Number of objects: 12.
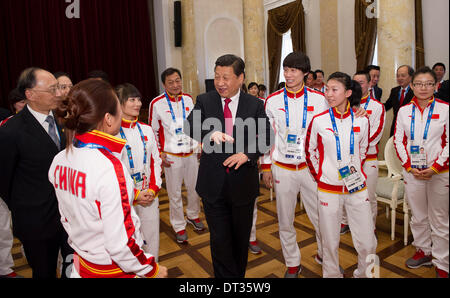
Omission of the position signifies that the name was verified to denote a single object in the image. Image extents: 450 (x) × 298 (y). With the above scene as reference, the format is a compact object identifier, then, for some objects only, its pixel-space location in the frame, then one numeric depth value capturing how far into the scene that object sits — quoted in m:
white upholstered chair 3.08
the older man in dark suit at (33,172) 1.74
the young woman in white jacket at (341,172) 2.13
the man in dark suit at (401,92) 3.62
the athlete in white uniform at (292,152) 2.46
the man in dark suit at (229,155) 1.99
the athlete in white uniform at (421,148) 2.27
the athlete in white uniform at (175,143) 3.41
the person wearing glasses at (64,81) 2.55
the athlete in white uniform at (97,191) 1.09
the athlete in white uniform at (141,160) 2.25
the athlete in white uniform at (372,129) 2.92
